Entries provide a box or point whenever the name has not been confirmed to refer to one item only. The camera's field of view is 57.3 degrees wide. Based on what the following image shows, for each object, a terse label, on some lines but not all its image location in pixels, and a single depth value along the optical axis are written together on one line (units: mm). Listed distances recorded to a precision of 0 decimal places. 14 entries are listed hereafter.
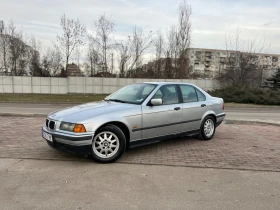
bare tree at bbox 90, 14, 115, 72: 30070
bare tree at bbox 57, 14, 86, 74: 29625
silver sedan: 4480
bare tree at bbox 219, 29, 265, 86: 29891
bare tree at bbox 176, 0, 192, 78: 31984
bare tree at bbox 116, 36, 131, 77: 31078
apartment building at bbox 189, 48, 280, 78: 92750
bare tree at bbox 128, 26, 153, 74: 31531
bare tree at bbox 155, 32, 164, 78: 32125
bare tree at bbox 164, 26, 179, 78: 32062
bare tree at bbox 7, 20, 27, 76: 30000
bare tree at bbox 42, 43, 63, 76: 30359
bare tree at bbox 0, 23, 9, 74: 30094
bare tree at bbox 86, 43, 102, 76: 29859
